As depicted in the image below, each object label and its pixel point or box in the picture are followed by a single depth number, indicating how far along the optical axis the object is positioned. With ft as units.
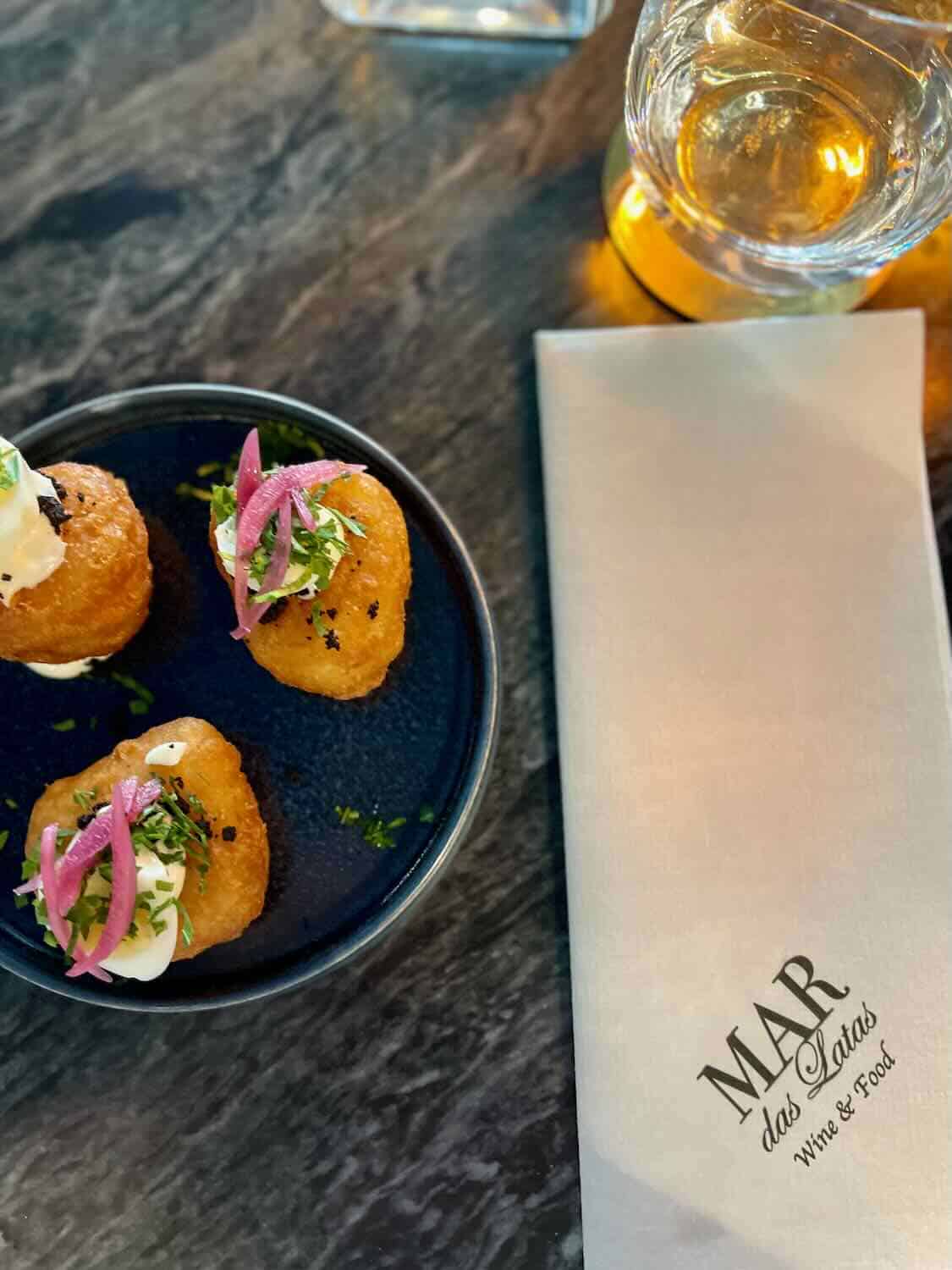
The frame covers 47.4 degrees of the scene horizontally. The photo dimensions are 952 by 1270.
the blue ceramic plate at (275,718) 0.84
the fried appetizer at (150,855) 0.77
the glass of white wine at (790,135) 0.80
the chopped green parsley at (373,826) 0.85
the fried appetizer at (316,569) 0.79
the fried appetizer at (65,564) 0.79
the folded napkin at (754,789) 0.82
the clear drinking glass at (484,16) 1.01
